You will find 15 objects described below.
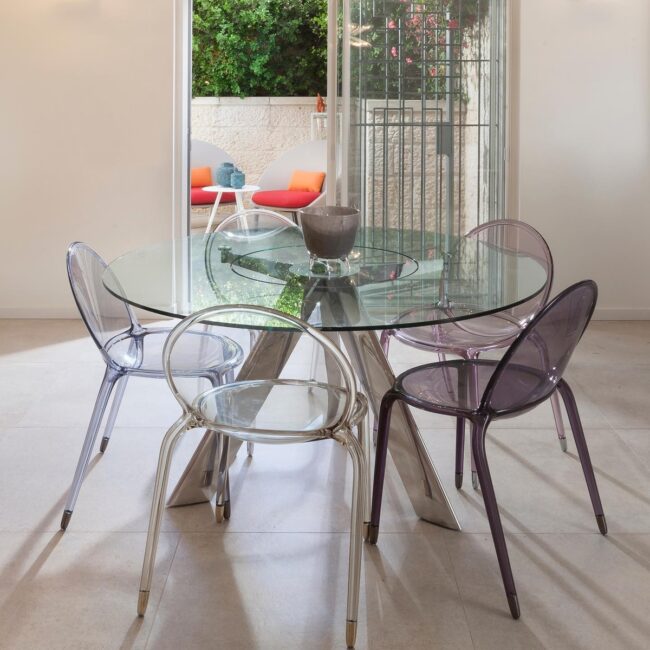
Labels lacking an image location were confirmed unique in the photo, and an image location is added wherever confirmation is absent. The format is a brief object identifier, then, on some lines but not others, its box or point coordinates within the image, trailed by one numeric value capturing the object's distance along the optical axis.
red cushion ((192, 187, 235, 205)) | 7.20
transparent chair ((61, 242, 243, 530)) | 2.63
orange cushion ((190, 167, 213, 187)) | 7.50
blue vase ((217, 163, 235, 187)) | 7.02
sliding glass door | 4.58
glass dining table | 2.37
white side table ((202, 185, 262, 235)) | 6.94
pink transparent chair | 2.92
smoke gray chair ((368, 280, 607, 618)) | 2.18
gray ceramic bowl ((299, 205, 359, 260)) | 2.69
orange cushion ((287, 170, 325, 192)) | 7.10
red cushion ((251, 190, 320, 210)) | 6.94
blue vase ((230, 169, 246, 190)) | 6.94
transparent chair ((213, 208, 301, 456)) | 3.30
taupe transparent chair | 2.08
